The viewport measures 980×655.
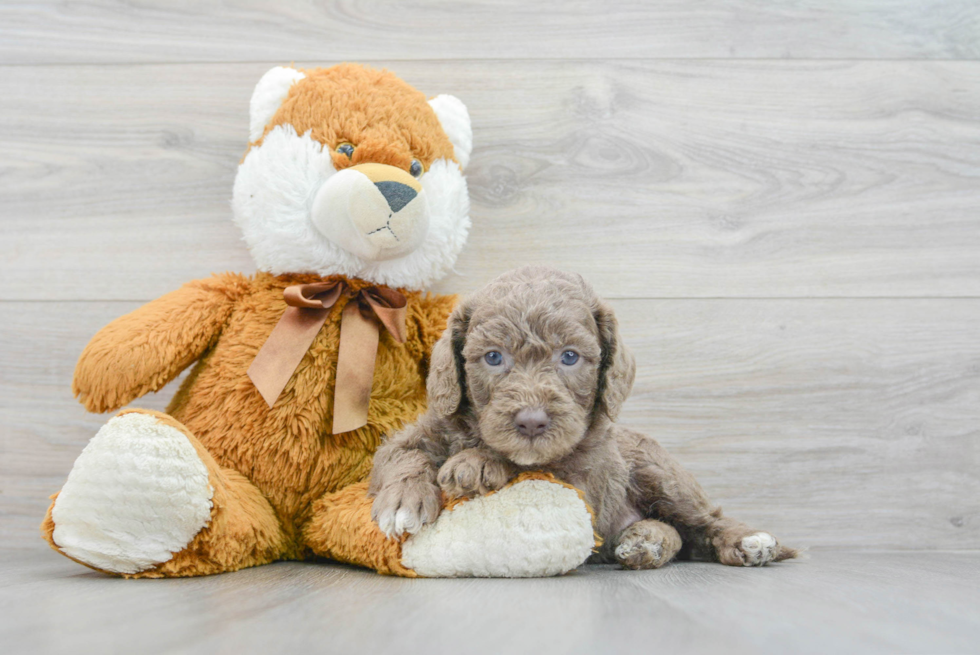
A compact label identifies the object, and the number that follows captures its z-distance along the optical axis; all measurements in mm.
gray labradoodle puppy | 1015
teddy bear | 1103
